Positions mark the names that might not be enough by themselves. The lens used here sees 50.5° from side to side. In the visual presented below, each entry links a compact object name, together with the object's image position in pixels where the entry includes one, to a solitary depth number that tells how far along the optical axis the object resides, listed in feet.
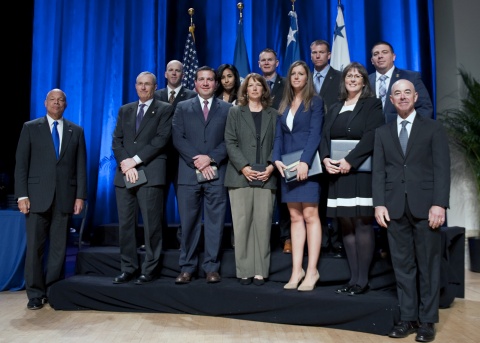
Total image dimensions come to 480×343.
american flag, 18.80
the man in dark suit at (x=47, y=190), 13.05
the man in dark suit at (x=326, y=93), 12.68
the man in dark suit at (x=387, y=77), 12.25
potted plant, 18.13
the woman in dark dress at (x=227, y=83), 13.97
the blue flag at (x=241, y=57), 18.71
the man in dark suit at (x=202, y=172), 12.47
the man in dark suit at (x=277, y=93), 13.20
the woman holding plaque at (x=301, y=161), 11.48
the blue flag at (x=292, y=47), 18.69
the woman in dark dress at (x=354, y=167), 10.87
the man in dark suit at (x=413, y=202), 9.77
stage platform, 10.70
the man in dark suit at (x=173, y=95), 14.07
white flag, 17.79
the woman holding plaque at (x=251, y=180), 12.08
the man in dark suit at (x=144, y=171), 12.75
